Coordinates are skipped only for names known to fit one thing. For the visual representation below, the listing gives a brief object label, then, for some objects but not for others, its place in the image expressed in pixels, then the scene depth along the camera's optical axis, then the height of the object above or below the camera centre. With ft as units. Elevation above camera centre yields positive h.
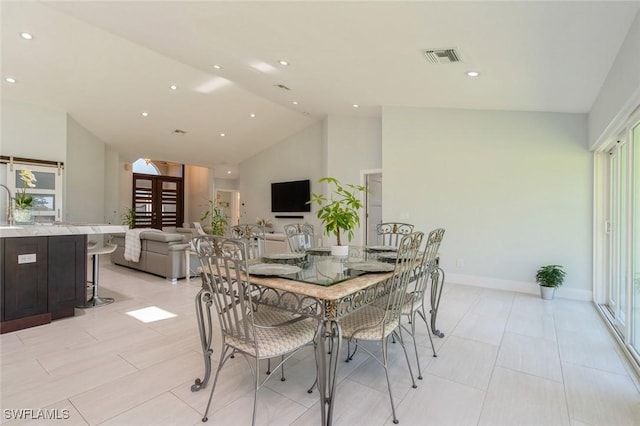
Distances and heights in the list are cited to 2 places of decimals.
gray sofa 16.51 -2.31
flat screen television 27.17 +1.59
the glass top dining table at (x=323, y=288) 5.37 -1.35
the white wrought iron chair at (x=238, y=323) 5.38 -2.05
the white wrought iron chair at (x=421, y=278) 7.49 -1.68
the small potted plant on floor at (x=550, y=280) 13.24 -2.71
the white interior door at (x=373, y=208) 23.15 +0.49
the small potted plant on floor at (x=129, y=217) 28.12 -0.45
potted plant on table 8.36 -0.06
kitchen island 9.49 -1.98
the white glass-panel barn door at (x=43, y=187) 18.95 +1.53
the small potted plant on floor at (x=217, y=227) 22.43 -1.02
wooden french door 33.32 +1.35
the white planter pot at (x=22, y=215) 12.09 -0.15
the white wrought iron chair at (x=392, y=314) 6.21 -2.11
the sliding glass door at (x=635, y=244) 8.35 -0.74
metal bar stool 12.41 -2.90
